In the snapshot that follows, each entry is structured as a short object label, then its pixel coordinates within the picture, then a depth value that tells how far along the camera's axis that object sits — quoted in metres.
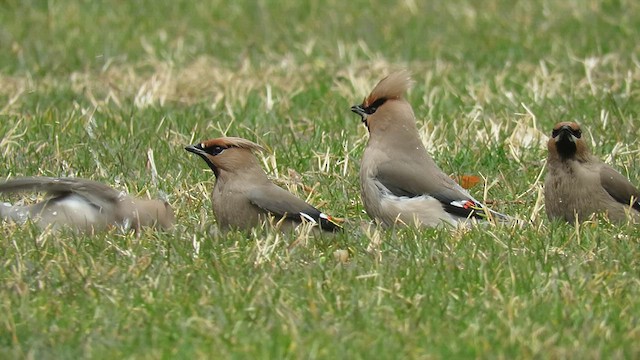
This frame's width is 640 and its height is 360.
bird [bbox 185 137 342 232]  12.21
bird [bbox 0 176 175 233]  11.94
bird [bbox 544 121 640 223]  12.50
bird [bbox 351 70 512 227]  12.56
